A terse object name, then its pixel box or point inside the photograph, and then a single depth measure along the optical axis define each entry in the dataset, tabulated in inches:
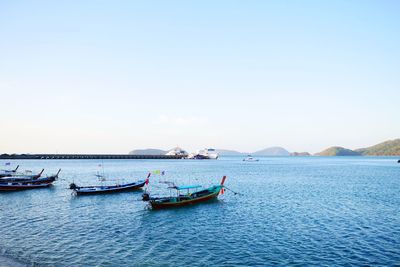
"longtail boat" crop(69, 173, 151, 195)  1979.8
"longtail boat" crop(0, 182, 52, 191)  2197.3
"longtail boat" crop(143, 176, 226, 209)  1513.3
